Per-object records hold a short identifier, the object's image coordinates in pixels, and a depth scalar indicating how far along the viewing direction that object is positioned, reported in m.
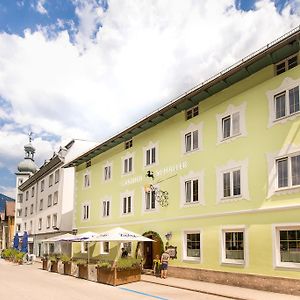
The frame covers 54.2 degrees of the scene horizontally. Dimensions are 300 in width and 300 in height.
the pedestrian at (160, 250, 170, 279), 15.75
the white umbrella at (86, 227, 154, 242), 15.86
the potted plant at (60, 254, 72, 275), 18.85
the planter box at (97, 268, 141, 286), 14.40
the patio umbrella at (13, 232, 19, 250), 35.70
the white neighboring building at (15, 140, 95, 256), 30.95
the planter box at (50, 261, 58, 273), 20.56
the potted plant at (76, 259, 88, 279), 16.82
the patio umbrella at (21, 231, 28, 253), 30.60
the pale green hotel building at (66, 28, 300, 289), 12.11
